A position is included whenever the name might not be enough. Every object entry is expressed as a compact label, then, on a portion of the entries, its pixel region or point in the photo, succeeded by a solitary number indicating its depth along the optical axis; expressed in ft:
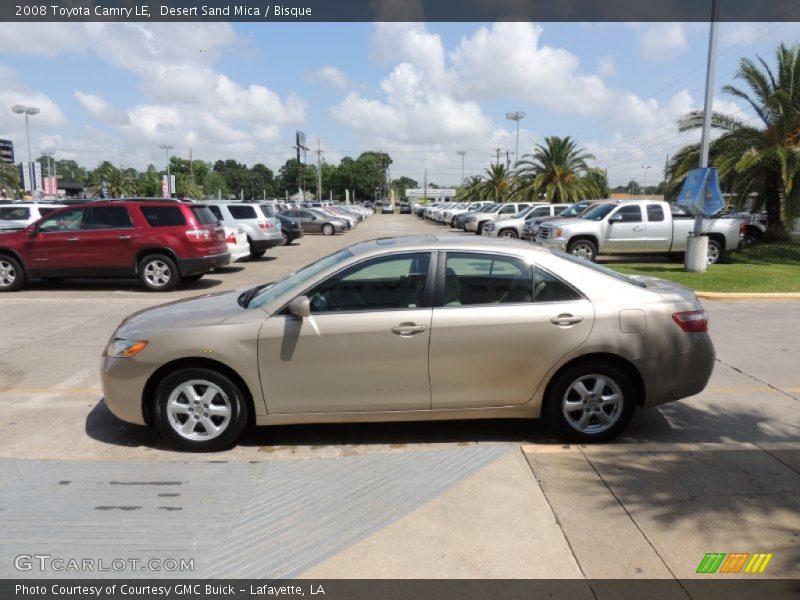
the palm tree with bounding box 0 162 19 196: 138.48
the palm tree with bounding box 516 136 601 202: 128.88
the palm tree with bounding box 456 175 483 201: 224.94
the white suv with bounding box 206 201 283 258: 57.41
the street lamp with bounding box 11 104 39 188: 140.15
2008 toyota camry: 13.93
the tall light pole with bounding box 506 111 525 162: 180.86
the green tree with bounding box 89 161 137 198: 268.00
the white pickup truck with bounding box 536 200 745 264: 53.93
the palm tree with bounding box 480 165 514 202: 196.85
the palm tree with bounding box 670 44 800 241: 55.47
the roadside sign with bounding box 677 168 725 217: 46.60
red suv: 39.50
